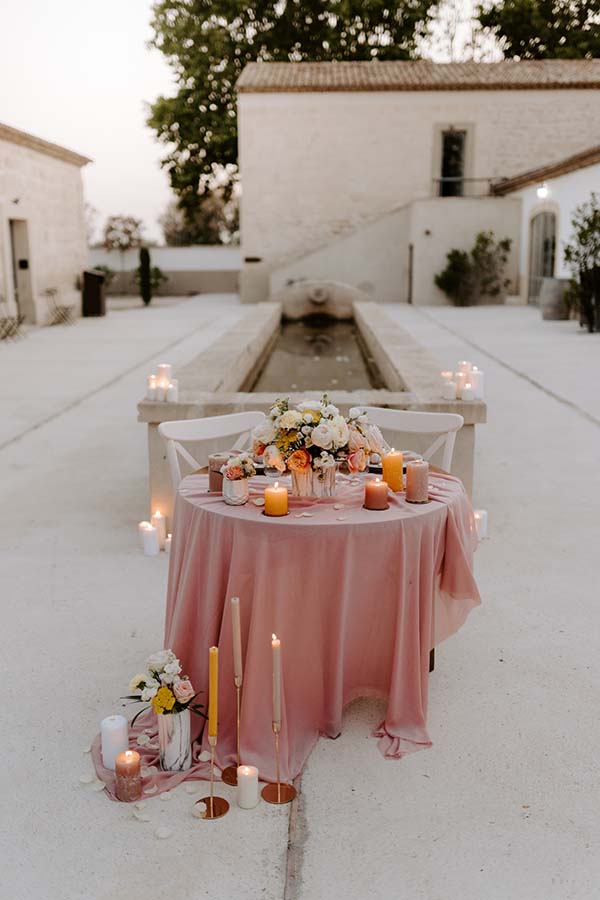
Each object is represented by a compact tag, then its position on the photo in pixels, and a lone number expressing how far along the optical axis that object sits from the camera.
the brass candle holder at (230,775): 2.66
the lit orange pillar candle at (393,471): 3.20
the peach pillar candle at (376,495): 2.95
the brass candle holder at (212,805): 2.47
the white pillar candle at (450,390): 5.03
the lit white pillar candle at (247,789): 2.51
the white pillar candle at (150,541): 4.62
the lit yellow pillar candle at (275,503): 2.85
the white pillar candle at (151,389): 4.95
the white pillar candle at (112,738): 2.67
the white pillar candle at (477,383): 5.02
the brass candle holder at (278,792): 2.55
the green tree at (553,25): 29.77
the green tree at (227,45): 26.48
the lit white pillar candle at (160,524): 4.73
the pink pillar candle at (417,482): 3.02
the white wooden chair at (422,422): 4.09
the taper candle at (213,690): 2.45
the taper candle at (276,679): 2.46
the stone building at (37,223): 16.36
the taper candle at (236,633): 2.48
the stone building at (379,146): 22.89
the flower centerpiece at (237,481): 2.98
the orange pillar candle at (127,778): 2.54
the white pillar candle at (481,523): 4.77
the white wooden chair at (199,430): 4.03
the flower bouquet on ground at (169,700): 2.64
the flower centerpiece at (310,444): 2.96
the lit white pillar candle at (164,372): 5.00
